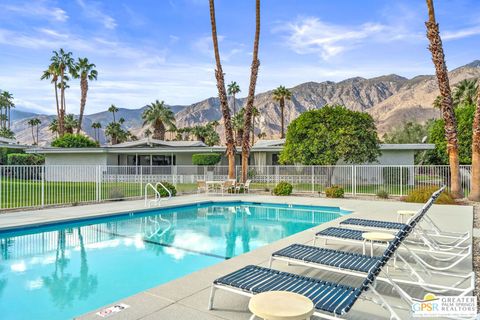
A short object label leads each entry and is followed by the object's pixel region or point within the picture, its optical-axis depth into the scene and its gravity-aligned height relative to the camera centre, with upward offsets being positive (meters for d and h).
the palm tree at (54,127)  69.50 +7.47
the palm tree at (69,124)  59.84 +7.09
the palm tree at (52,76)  44.97 +11.81
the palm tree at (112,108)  72.37 +11.49
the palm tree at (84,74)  45.19 +11.79
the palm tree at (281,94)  53.31 +10.29
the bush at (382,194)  17.62 -1.61
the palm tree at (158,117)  51.66 +6.94
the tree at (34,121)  85.94 +10.68
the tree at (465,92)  36.69 +7.26
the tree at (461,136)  23.79 +1.75
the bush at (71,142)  37.60 +2.52
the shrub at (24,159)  34.75 +0.65
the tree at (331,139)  21.52 +1.46
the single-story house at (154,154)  28.06 +0.87
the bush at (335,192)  17.66 -1.49
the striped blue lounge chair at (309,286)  3.24 -1.32
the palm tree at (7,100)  82.33 +15.48
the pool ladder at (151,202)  14.27 -1.58
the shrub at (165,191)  17.41 -1.27
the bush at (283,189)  18.97 -1.41
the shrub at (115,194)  15.82 -1.31
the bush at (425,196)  14.73 -1.50
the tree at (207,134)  59.47 +5.12
